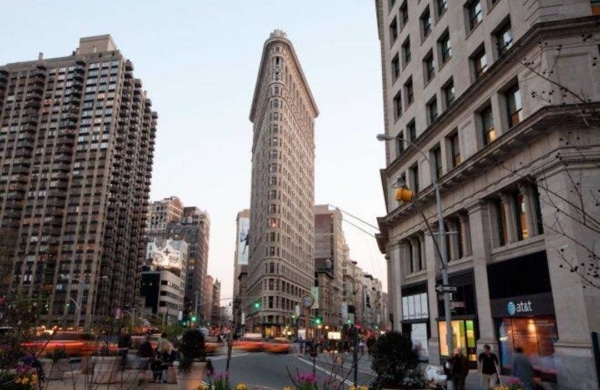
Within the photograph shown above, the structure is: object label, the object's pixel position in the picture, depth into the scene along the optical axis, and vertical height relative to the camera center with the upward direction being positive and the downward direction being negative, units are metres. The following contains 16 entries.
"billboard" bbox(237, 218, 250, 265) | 150.75 +27.38
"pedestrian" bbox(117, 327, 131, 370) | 28.25 -0.75
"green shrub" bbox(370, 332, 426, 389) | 16.17 -1.11
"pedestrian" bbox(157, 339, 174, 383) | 19.94 -1.25
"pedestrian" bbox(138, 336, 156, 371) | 20.91 -1.12
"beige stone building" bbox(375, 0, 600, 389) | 19.31 +7.05
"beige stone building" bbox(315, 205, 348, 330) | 171.12 +26.64
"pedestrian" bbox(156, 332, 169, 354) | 20.24 -0.66
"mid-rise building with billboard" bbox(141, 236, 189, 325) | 177.38 +16.89
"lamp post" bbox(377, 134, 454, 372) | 18.14 +1.15
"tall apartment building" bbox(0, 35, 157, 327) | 135.75 +43.86
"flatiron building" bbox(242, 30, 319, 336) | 112.81 +34.49
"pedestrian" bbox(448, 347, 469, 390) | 16.10 -1.25
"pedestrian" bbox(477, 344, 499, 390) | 16.45 -1.30
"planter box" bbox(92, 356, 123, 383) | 18.28 -1.51
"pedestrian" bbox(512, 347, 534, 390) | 14.20 -1.17
